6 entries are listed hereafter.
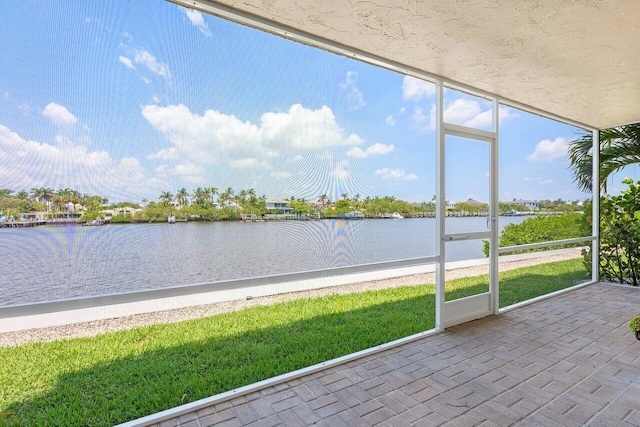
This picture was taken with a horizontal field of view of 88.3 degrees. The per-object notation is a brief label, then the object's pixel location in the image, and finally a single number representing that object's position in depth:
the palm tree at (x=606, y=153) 5.44
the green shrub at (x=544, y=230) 4.50
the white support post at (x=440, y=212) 3.50
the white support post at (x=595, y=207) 5.56
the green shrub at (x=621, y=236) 5.36
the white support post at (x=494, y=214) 4.01
